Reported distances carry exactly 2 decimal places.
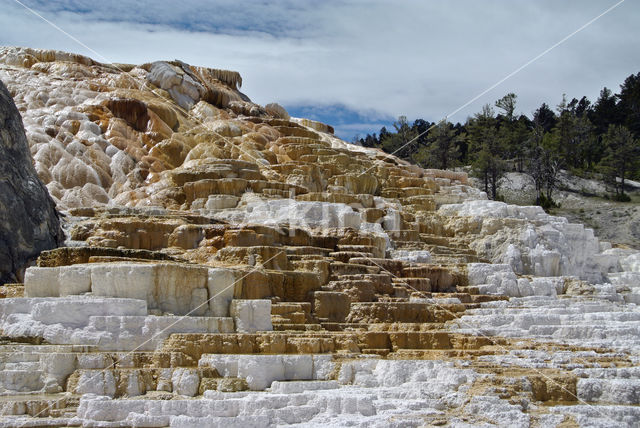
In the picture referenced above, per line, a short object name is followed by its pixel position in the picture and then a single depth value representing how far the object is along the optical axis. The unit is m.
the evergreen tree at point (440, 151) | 48.62
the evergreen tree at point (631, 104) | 53.47
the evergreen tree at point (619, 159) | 44.00
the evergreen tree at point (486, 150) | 42.59
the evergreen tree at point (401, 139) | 51.59
